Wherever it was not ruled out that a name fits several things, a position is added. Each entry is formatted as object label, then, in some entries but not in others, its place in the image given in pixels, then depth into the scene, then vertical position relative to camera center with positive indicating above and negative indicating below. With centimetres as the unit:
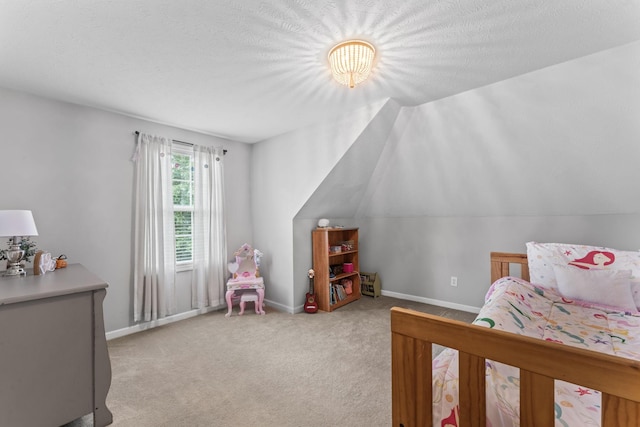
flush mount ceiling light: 165 +96
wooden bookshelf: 350 -70
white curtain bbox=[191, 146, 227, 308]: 334 -16
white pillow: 201 -56
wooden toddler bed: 71 -49
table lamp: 179 -6
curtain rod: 288 +89
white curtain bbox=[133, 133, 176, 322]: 286 -13
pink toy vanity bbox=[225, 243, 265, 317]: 332 -76
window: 324 +19
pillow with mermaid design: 222 -40
